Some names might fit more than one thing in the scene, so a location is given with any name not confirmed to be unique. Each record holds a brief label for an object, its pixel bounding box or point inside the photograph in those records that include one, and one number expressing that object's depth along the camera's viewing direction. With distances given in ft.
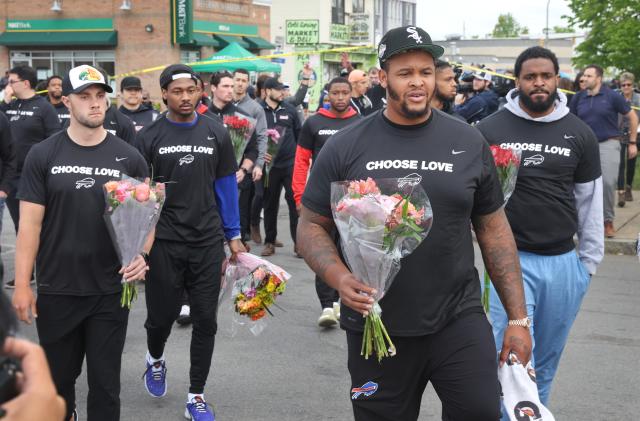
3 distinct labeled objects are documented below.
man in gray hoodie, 17.11
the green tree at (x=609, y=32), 105.50
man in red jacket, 31.14
